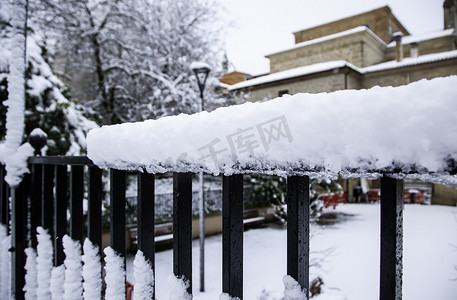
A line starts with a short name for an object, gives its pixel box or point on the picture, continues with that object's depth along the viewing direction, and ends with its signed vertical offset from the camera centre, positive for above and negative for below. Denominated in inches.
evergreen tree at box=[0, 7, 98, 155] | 201.2 +37.2
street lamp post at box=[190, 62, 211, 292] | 242.6 +67.0
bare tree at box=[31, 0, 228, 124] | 399.9 +161.0
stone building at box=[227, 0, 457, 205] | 617.0 +252.6
